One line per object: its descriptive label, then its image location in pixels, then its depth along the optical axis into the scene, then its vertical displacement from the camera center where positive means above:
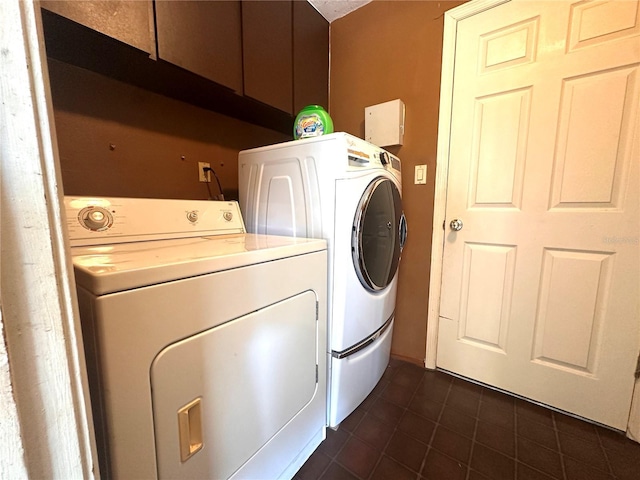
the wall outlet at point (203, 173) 1.49 +0.19
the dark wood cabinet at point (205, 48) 0.88 +0.64
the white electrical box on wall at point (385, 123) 1.62 +0.53
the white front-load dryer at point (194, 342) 0.49 -0.33
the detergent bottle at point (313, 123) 1.28 +0.41
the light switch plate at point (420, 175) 1.61 +0.19
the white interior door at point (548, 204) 1.11 +0.01
